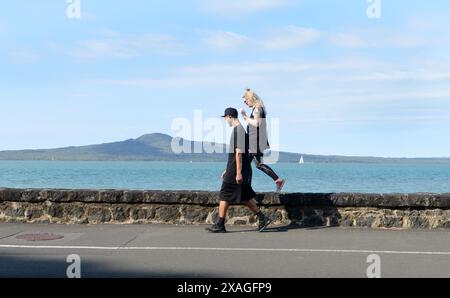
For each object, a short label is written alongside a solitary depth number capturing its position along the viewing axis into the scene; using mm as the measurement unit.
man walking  9078
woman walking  9375
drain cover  8517
